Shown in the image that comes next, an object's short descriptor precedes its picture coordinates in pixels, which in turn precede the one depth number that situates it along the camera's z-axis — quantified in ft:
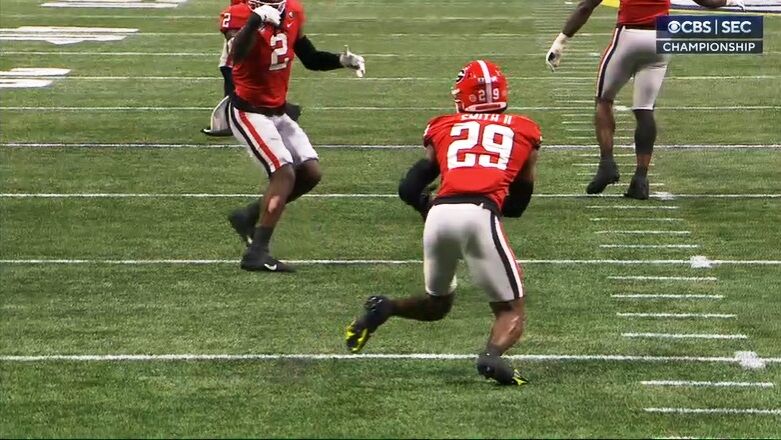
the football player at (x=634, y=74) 78.33
